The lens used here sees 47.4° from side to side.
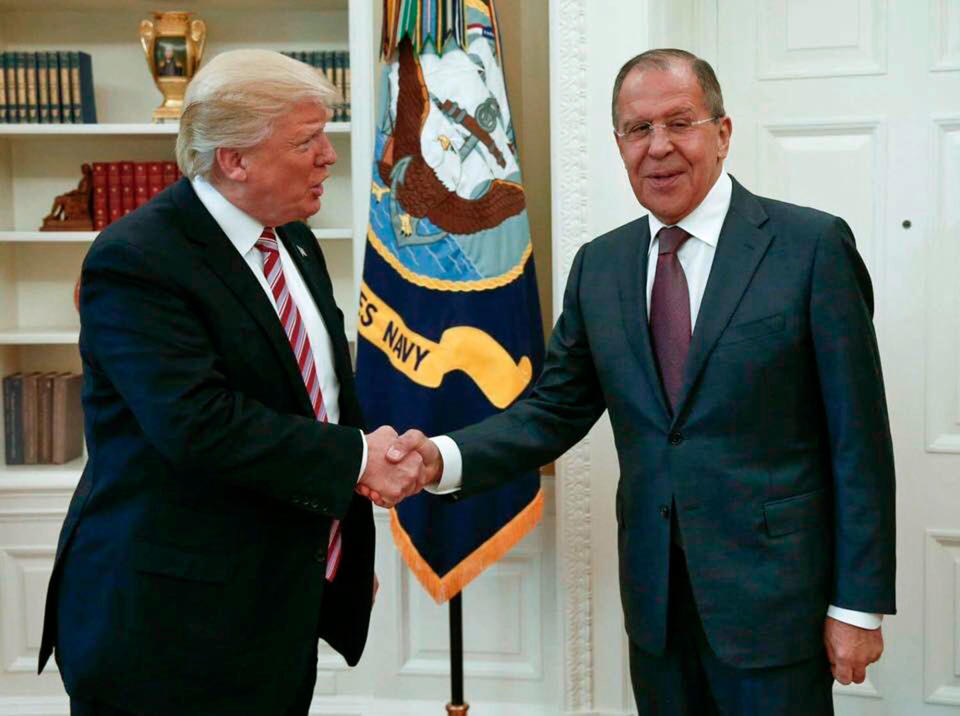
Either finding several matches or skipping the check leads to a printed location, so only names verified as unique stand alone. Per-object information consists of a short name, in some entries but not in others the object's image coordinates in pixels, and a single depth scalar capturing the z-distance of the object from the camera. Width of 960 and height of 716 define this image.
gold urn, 3.23
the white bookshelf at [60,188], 3.32
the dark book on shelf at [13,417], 3.44
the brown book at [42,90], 3.30
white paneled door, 2.89
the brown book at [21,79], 3.29
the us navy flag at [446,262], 2.77
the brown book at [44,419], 3.44
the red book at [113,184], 3.36
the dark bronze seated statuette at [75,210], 3.37
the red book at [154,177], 3.35
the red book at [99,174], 3.36
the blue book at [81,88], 3.32
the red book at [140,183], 3.36
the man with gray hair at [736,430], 1.76
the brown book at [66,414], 3.43
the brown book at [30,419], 3.44
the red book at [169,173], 3.35
